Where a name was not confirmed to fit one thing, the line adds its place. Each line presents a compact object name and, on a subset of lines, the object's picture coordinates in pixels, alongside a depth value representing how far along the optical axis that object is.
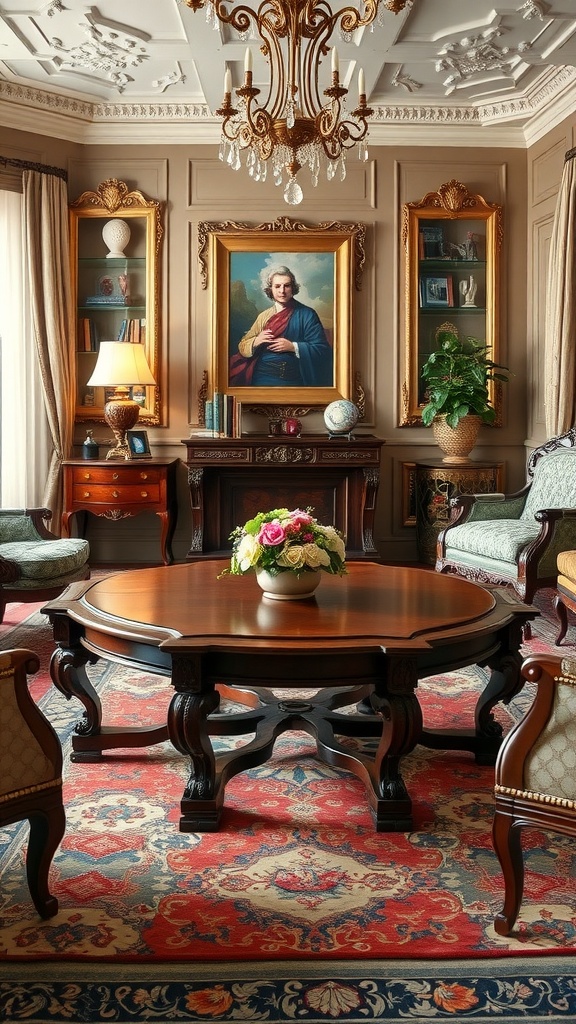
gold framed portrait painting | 6.60
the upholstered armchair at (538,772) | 1.91
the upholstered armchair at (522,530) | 4.57
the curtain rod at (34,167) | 6.09
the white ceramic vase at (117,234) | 6.50
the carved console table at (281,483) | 6.25
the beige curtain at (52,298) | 6.23
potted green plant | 6.19
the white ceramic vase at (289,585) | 2.94
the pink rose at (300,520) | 2.89
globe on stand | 6.35
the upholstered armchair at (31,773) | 1.93
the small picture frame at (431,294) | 6.68
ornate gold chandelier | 3.41
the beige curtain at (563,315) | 5.63
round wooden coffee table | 2.41
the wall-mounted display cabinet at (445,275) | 6.61
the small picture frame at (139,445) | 6.43
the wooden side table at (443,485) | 6.29
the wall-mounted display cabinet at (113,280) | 6.55
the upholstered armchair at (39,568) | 4.41
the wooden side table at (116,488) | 6.15
